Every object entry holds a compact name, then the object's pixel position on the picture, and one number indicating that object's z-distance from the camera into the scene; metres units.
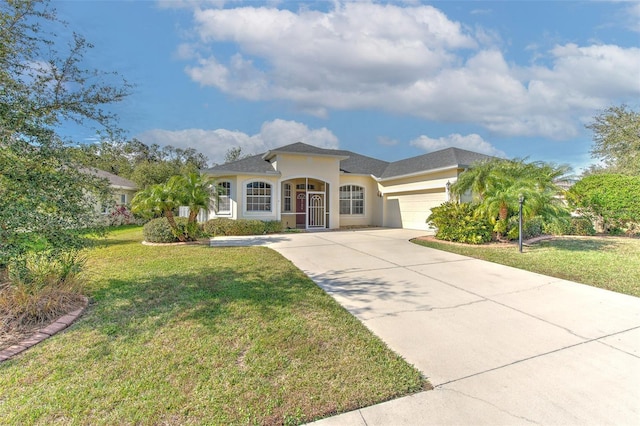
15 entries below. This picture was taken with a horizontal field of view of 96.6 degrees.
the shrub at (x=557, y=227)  10.65
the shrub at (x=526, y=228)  10.84
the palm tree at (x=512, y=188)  9.77
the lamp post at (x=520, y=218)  9.28
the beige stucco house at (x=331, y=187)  15.38
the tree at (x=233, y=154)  43.44
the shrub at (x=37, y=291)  3.99
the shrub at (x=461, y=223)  10.81
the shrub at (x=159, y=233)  11.71
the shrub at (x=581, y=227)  13.19
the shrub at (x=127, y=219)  20.37
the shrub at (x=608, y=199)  12.37
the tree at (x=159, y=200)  11.09
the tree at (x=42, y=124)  3.80
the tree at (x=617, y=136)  19.14
